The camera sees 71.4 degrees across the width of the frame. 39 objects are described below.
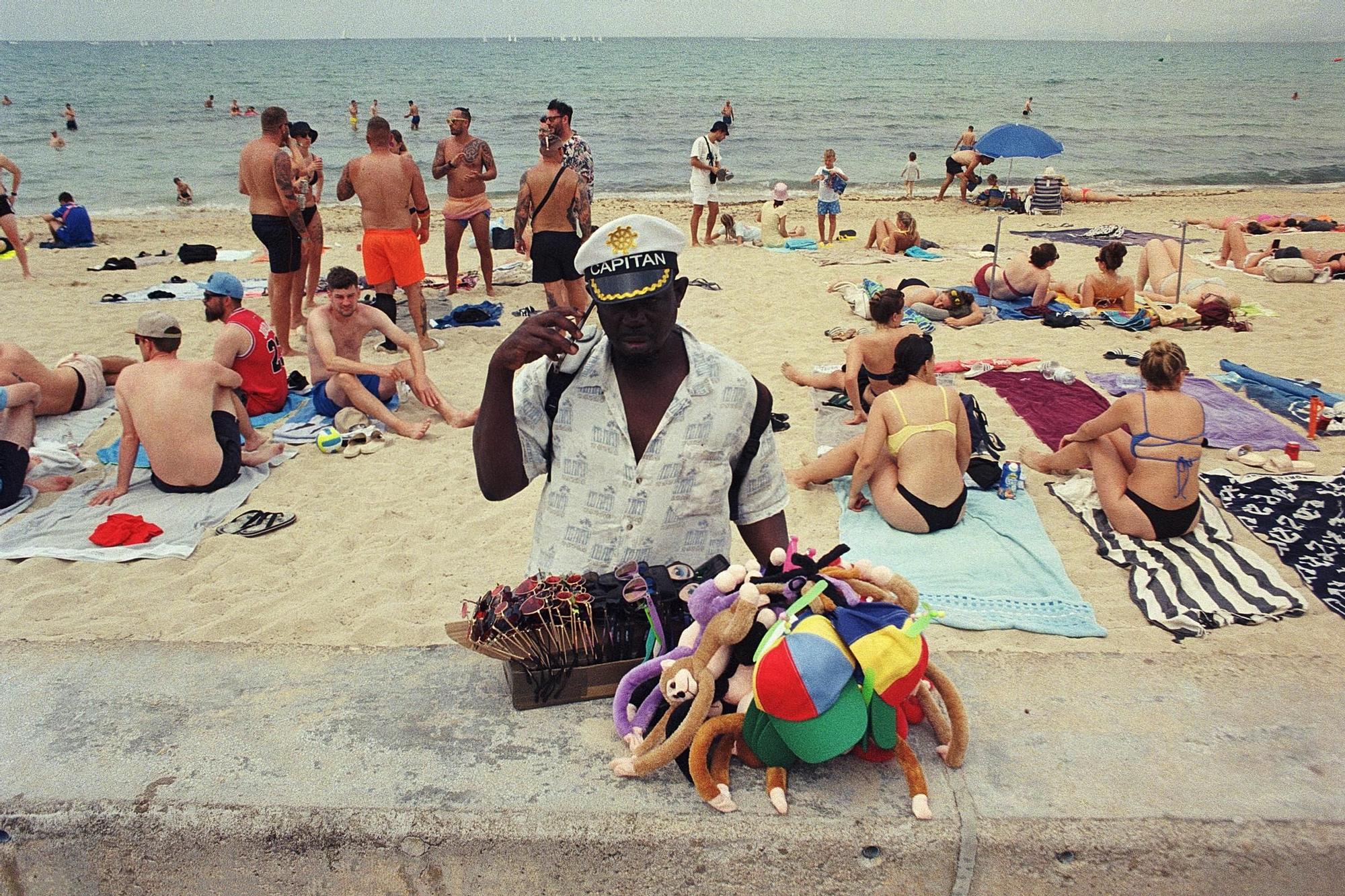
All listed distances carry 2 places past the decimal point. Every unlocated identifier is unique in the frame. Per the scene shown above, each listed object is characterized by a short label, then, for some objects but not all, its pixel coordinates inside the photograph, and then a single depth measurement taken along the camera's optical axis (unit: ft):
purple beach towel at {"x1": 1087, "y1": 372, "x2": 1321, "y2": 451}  20.77
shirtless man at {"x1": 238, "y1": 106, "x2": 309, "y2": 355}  26.16
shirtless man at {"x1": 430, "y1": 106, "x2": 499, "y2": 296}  31.07
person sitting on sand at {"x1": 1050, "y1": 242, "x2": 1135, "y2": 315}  30.01
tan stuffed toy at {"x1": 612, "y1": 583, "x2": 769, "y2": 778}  6.68
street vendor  7.56
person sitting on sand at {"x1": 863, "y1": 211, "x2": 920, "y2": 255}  42.04
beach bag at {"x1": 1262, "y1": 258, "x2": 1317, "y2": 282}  35.06
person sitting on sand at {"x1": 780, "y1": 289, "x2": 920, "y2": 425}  21.59
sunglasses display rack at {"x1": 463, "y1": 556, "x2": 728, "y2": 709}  7.50
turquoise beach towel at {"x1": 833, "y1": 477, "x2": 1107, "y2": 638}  14.15
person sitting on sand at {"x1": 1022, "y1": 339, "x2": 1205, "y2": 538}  16.03
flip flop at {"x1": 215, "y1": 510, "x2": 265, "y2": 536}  17.35
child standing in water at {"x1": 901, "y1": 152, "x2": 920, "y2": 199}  63.46
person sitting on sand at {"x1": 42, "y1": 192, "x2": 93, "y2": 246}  44.96
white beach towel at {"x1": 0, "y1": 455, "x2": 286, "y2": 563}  16.51
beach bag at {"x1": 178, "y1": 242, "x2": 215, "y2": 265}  41.19
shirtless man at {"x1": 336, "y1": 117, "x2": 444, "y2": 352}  26.63
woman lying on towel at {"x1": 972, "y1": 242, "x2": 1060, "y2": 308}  31.76
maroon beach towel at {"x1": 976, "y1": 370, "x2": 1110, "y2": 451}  21.79
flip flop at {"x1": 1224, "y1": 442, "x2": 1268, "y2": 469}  19.53
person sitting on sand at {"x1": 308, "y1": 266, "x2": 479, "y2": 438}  21.91
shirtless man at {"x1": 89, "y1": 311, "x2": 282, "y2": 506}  18.03
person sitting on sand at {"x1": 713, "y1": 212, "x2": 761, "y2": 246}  44.83
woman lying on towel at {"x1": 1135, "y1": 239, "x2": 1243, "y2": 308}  31.22
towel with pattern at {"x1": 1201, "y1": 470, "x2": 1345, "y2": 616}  15.05
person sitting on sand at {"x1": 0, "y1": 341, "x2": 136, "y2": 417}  21.06
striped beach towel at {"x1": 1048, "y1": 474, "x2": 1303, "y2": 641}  14.02
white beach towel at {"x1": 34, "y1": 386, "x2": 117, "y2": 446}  21.81
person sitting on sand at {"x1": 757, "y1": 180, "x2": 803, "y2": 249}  46.24
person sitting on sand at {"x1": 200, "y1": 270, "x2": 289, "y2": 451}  20.99
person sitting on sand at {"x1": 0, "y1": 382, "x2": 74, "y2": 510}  18.33
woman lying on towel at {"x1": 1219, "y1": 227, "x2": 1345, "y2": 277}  36.29
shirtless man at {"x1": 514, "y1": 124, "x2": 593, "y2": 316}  26.99
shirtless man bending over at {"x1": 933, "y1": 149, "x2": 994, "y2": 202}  58.80
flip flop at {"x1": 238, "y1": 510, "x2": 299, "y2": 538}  17.25
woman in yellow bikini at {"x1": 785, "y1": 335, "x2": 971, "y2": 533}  16.65
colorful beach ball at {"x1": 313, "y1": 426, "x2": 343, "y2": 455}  20.95
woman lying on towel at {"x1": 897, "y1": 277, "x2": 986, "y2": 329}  30.86
